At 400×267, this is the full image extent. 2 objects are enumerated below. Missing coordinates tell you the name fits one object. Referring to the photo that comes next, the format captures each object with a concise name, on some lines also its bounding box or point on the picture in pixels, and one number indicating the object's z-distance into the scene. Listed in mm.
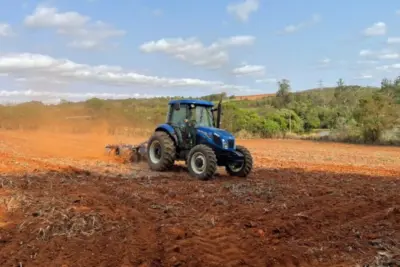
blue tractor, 11852
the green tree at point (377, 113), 30750
